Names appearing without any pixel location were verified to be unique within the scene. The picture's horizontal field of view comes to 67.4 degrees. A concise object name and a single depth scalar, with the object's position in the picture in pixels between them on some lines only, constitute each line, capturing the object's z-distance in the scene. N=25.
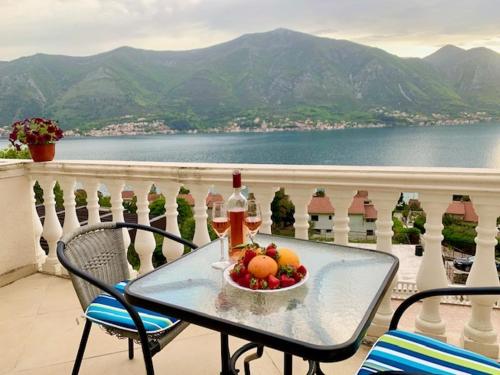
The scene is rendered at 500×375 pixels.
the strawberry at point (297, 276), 1.20
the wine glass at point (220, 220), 1.42
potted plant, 3.04
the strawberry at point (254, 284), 1.13
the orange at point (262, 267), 1.15
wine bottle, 1.41
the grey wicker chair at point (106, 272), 1.43
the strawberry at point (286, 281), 1.16
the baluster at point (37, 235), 3.32
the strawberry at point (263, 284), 1.14
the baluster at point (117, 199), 2.76
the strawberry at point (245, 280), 1.16
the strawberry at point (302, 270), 1.23
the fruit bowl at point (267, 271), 1.14
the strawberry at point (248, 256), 1.20
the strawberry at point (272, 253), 1.21
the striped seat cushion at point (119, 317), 1.50
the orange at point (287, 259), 1.20
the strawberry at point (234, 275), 1.21
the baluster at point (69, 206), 3.00
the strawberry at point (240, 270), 1.18
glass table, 0.89
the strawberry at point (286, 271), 1.18
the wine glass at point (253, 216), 1.39
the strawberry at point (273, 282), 1.14
